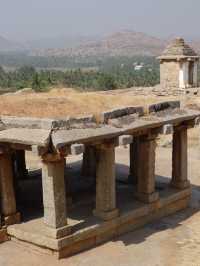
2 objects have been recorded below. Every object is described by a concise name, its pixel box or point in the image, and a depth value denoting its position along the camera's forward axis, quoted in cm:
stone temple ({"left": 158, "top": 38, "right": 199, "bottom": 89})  3193
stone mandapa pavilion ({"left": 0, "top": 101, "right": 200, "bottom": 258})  962
